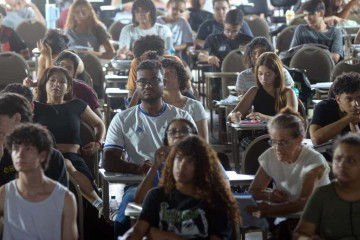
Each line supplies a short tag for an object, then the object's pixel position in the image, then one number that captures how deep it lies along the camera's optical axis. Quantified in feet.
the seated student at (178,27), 50.78
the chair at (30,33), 51.61
